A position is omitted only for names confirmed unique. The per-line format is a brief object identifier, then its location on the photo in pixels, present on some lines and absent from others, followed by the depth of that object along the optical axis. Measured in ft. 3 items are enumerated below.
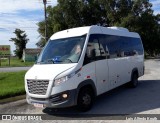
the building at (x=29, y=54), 266.61
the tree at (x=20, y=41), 280.51
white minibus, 27.37
